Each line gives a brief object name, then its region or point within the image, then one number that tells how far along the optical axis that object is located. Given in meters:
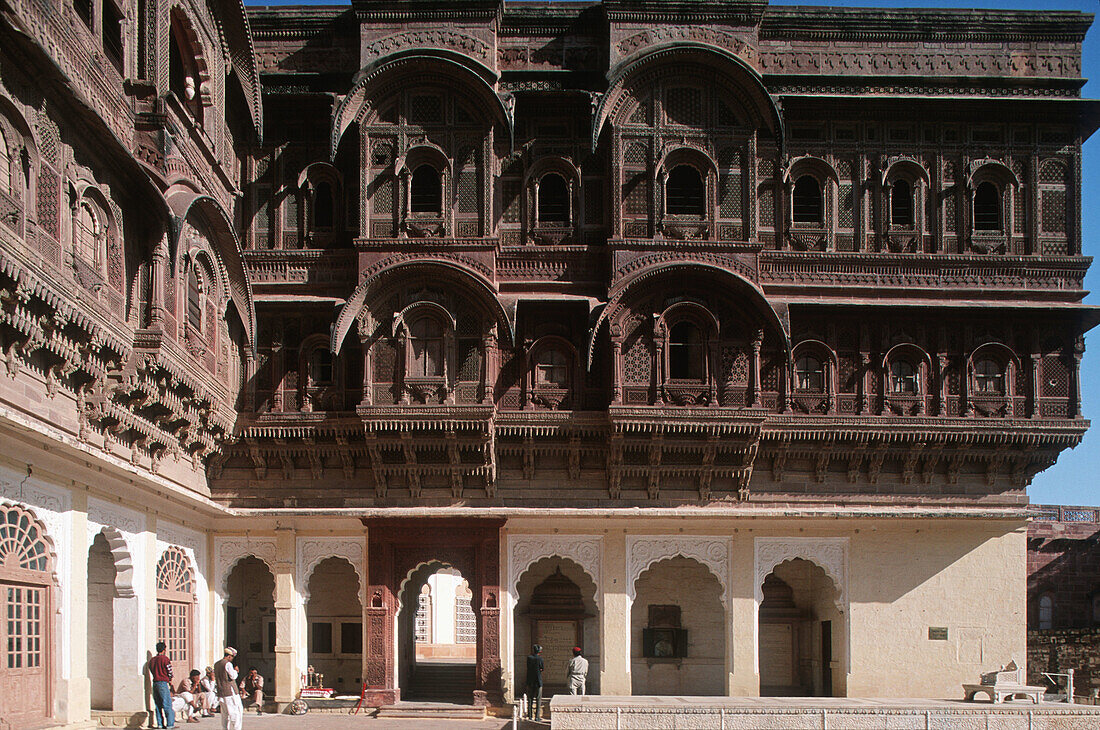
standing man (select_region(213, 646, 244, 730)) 13.07
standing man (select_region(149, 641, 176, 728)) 15.32
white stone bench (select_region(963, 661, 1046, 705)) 16.94
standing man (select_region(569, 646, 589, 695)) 17.89
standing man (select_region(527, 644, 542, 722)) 18.09
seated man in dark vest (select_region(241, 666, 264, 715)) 18.61
